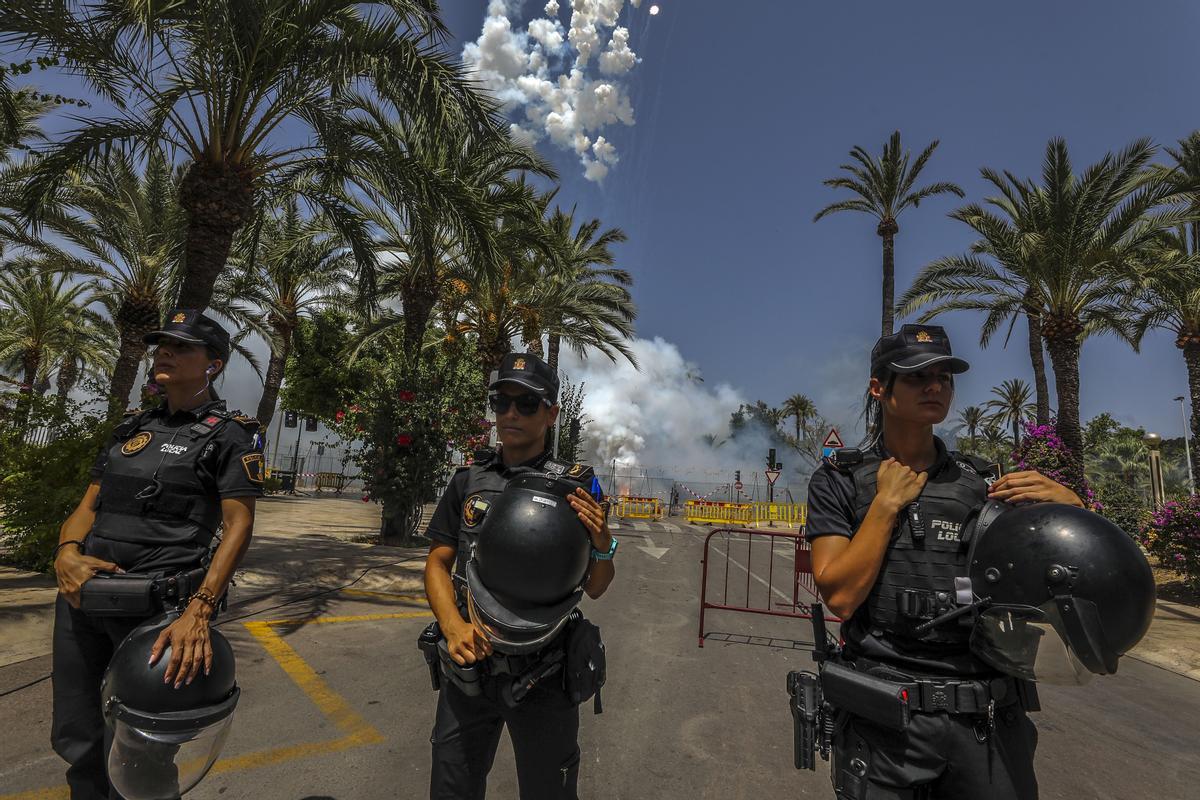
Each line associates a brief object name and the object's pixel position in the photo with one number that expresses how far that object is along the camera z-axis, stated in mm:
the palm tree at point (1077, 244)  12227
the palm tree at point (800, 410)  59594
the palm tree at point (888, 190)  17234
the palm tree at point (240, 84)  6664
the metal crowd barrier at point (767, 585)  7547
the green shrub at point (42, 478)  6555
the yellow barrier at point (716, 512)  28906
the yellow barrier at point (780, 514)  30203
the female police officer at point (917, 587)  1613
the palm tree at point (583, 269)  16609
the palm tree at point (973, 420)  56688
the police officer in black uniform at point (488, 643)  1866
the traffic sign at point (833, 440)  14169
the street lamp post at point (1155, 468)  17266
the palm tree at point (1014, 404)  47344
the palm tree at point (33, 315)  20281
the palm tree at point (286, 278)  12383
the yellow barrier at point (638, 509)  28939
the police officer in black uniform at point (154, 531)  2129
